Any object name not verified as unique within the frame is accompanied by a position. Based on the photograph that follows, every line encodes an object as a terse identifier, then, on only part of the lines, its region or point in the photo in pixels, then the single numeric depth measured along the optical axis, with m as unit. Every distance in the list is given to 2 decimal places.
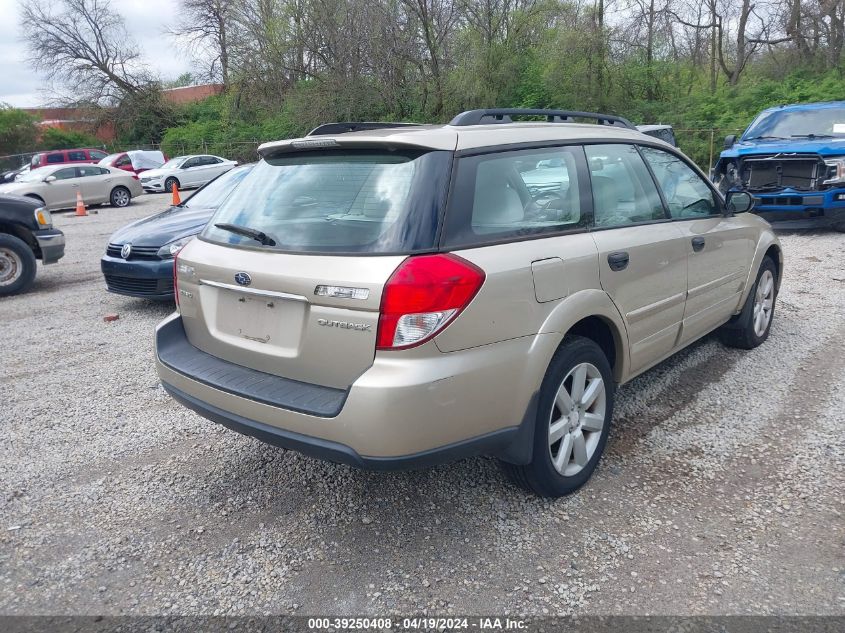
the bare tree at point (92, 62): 43.47
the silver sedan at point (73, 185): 18.77
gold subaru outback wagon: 2.68
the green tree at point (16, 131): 37.09
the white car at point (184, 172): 25.31
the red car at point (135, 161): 26.19
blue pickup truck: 9.70
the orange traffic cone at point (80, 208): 18.41
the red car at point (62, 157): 24.38
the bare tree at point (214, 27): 38.66
